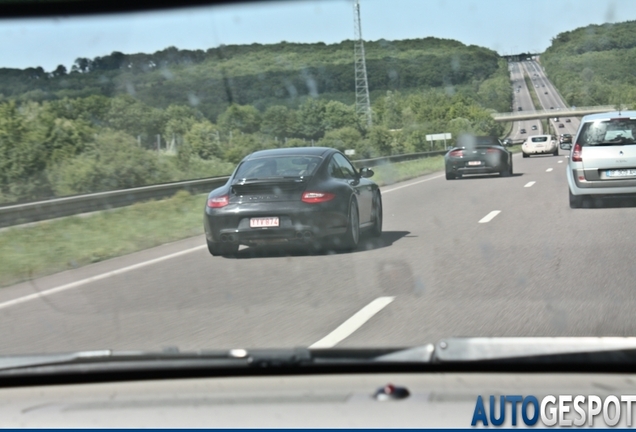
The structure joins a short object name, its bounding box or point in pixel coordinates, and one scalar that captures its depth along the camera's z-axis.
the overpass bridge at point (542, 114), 153.62
